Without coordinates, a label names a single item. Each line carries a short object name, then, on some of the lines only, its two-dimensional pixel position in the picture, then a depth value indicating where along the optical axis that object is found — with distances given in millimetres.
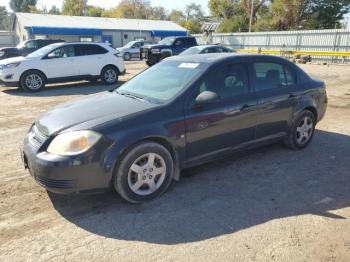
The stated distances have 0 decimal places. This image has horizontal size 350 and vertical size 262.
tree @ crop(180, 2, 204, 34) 82888
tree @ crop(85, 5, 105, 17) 77938
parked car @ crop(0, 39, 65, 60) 19344
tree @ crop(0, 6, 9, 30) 124062
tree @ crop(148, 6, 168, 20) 84950
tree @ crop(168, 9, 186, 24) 86300
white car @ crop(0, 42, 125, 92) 11289
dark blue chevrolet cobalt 3393
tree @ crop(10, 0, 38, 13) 90312
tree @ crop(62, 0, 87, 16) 75250
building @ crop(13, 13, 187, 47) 39688
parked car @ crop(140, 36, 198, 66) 20125
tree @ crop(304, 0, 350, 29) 41375
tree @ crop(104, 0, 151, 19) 80375
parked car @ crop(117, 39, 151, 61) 29594
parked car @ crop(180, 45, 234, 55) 16156
